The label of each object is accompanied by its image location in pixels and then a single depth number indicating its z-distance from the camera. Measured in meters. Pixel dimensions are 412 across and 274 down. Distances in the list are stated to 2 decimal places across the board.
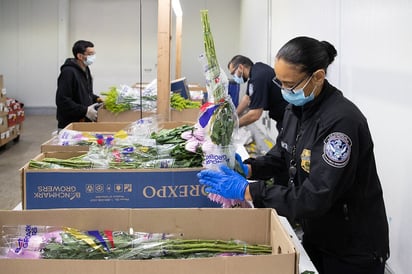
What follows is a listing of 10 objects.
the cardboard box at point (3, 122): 7.00
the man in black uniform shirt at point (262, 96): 3.97
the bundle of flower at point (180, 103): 4.03
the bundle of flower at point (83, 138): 2.46
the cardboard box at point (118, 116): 3.91
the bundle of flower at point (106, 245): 1.35
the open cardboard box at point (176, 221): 1.51
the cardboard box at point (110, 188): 1.92
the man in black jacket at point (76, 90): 3.99
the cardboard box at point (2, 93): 6.91
